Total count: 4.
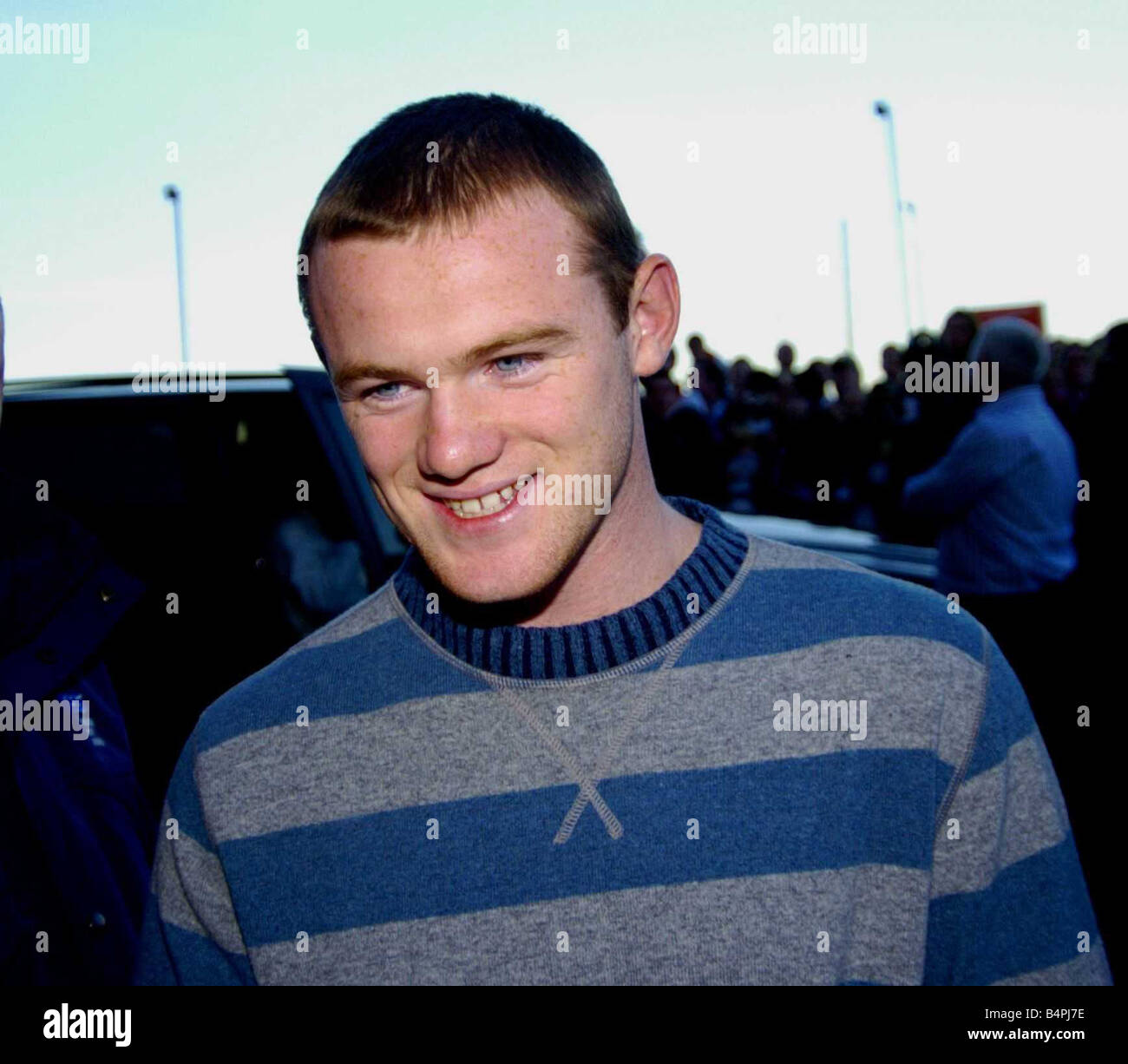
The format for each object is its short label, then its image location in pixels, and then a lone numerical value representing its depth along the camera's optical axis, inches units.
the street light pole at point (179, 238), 992.8
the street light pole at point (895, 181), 1162.6
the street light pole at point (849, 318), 1451.8
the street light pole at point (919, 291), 1325.0
